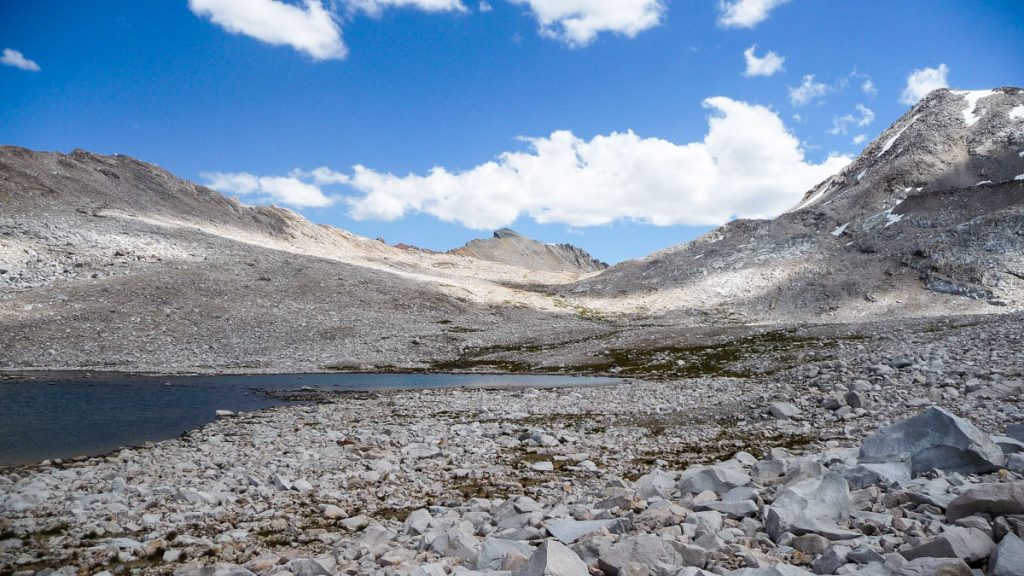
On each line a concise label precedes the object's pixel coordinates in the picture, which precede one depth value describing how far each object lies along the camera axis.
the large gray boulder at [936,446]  11.34
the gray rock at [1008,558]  6.75
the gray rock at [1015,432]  13.02
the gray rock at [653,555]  7.98
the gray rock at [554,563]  7.51
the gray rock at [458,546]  9.50
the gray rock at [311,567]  9.26
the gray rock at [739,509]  10.18
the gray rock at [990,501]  8.29
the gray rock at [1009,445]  11.82
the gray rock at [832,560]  7.65
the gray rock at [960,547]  7.28
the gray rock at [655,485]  11.98
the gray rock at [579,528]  9.73
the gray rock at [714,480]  11.79
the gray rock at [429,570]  8.36
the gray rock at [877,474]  11.14
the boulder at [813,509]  9.02
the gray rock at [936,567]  6.79
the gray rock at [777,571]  7.09
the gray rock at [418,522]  11.60
